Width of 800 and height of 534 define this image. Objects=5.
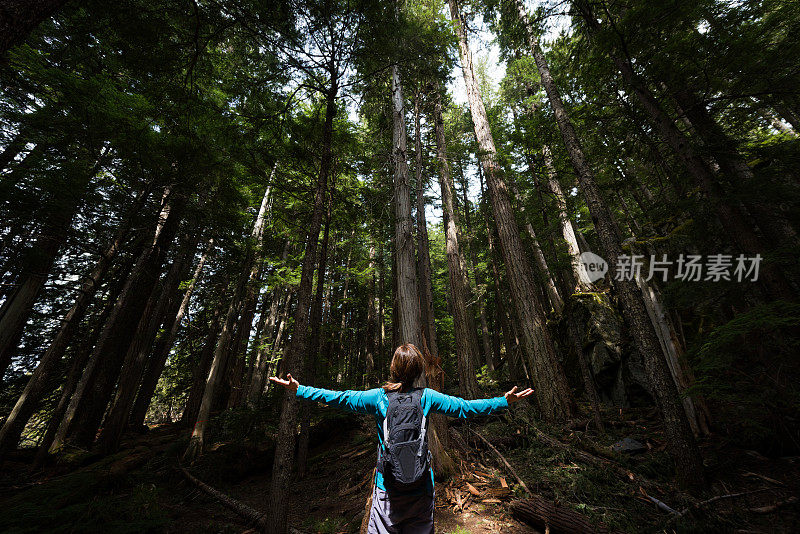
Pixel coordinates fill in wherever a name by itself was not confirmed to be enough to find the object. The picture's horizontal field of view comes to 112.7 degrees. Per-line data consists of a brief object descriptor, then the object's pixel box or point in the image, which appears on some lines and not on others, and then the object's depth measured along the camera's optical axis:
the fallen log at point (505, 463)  4.45
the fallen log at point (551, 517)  3.32
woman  2.08
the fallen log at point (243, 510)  4.92
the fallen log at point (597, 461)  4.43
